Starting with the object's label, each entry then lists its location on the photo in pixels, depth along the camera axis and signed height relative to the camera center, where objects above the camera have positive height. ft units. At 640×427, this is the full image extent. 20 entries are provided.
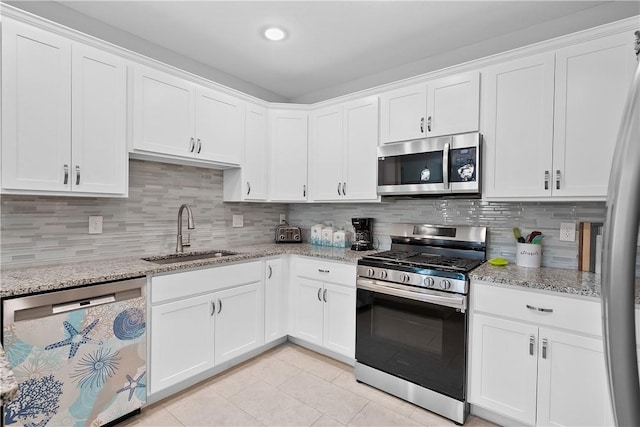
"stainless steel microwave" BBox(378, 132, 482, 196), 7.58 +1.10
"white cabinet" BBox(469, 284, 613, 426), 5.57 -2.70
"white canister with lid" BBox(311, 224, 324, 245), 11.09 -0.86
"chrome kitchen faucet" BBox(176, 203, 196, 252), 8.80 -0.48
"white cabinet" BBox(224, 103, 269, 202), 10.08 +1.26
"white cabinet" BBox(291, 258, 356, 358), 8.64 -2.63
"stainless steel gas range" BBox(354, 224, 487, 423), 6.75 -2.44
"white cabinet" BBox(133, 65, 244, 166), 7.61 +2.21
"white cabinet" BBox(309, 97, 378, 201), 9.41 +1.73
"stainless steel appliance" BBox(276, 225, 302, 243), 11.76 -0.92
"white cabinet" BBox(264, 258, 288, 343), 9.45 -2.69
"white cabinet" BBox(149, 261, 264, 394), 7.06 -2.69
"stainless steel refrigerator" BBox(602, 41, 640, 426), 1.11 -0.22
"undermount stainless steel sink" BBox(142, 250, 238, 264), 8.61 -1.40
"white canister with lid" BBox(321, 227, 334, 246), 10.78 -0.89
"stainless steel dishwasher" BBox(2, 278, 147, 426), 5.26 -2.61
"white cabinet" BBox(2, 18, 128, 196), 5.85 +1.71
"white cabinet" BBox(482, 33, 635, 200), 6.21 +1.91
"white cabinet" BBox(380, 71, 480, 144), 7.71 +2.55
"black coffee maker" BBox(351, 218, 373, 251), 10.03 -0.76
